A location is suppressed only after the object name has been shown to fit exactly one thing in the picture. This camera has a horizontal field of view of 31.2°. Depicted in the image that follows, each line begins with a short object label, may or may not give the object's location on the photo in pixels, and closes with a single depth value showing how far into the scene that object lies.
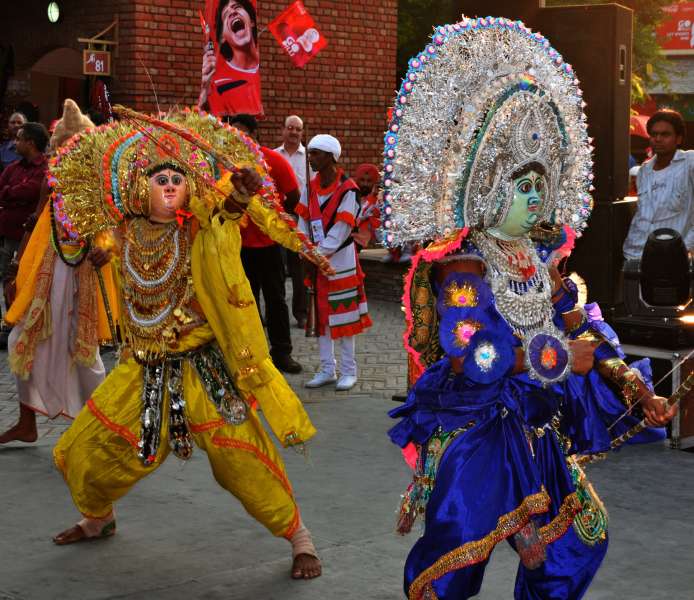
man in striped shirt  9.08
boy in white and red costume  9.39
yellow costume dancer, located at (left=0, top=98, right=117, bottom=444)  7.28
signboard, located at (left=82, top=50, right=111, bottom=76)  14.95
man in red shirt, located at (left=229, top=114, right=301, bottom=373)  10.02
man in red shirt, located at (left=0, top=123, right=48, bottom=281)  10.22
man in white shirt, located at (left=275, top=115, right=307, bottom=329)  12.83
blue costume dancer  4.12
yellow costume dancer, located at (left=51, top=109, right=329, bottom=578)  5.14
